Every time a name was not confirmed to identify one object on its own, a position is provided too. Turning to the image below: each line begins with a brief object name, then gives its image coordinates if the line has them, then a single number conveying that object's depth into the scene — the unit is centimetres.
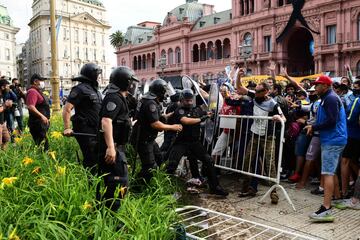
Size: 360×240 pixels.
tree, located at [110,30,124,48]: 8569
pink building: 3891
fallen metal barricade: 436
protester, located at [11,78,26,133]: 1189
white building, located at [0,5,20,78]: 7531
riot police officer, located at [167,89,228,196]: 605
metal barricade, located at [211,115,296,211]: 590
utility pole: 1361
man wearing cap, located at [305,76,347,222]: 502
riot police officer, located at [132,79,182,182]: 518
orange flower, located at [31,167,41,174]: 407
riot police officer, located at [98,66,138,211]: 379
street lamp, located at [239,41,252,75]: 2206
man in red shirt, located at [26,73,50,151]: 695
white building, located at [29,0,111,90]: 9006
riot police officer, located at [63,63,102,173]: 523
